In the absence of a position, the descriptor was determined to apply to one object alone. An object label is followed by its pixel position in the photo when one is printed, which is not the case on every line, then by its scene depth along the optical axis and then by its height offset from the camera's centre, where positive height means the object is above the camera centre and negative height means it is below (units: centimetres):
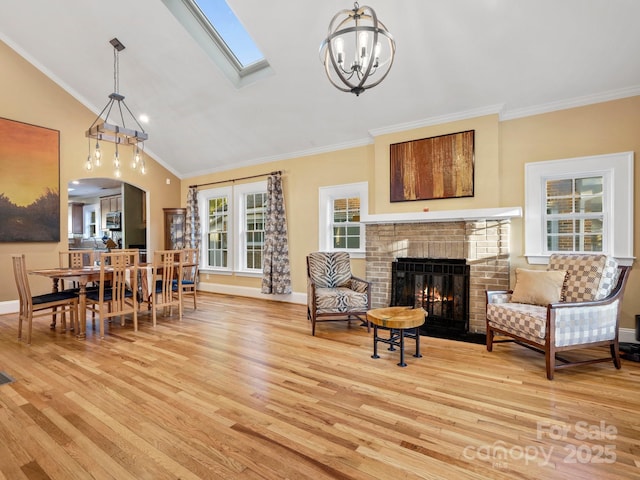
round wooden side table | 297 -74
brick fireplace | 406 -10
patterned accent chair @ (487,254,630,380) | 280 -64
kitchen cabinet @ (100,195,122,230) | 1012 +110
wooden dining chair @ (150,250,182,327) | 455 -62
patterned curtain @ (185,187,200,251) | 740 +43
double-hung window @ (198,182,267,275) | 675 +29
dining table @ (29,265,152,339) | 384 -44
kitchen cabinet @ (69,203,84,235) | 1156 +77
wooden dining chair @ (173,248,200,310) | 521 -60
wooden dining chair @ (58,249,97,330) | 511 -29
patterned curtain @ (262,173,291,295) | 598 -10
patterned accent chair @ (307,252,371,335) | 412 -67
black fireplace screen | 422 -68
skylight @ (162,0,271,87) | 436 +285
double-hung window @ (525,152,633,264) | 358 +38
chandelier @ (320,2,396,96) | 203 +123
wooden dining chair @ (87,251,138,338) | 391 -59
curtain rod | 612 +127
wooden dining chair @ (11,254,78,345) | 372 -71
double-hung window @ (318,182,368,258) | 542 +39
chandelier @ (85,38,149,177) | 372 +126
